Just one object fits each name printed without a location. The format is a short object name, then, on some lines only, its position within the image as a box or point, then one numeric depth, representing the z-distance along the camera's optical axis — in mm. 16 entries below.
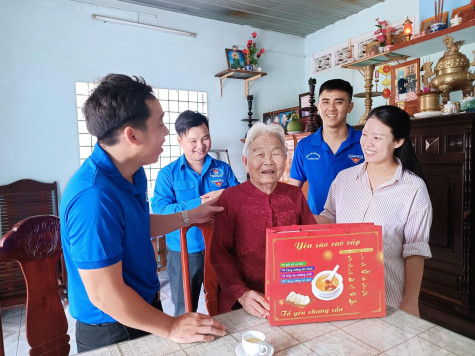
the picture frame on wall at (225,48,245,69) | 4650
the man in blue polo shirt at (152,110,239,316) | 2084
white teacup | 823
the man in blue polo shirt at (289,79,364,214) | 2180
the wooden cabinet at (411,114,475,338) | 2434
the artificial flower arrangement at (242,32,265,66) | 4703
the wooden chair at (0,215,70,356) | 1026
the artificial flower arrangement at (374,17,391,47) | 3626
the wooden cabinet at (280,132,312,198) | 4078
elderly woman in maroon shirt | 1335
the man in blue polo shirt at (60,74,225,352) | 879
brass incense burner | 2596
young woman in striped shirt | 1363
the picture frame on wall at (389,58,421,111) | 3020
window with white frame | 4566
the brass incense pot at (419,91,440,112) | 2670
